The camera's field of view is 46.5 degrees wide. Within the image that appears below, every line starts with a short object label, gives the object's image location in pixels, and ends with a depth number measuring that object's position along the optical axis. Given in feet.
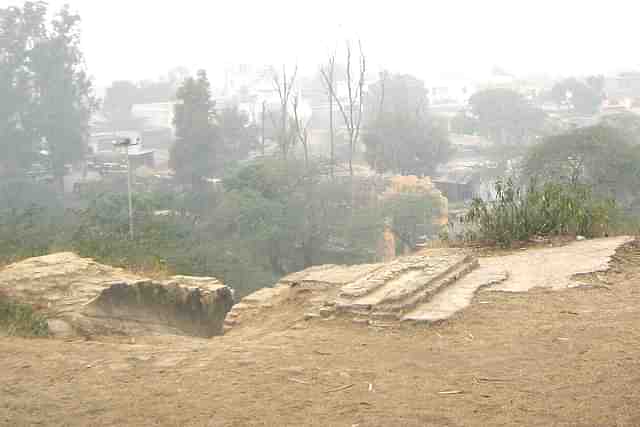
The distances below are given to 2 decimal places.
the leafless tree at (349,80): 123.73
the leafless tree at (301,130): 104.93
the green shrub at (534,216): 26.50
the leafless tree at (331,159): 109.15
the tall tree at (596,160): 74.64
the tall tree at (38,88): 124.06
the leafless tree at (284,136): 116.78
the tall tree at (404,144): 128.26
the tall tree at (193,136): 121.39
